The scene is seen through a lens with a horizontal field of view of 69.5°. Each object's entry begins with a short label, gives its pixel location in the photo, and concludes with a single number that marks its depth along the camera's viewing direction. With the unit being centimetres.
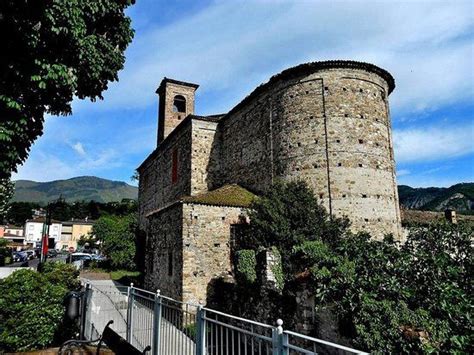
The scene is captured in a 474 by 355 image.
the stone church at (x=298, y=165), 1498
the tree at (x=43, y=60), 600
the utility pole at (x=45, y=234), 1578
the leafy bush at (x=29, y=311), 709
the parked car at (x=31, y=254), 4338
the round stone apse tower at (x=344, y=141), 1552
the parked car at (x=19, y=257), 4074
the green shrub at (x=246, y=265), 1252
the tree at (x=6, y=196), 2193
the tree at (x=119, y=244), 3030
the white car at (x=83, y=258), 3379
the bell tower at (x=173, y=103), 3047
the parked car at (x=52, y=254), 4551
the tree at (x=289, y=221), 1302
